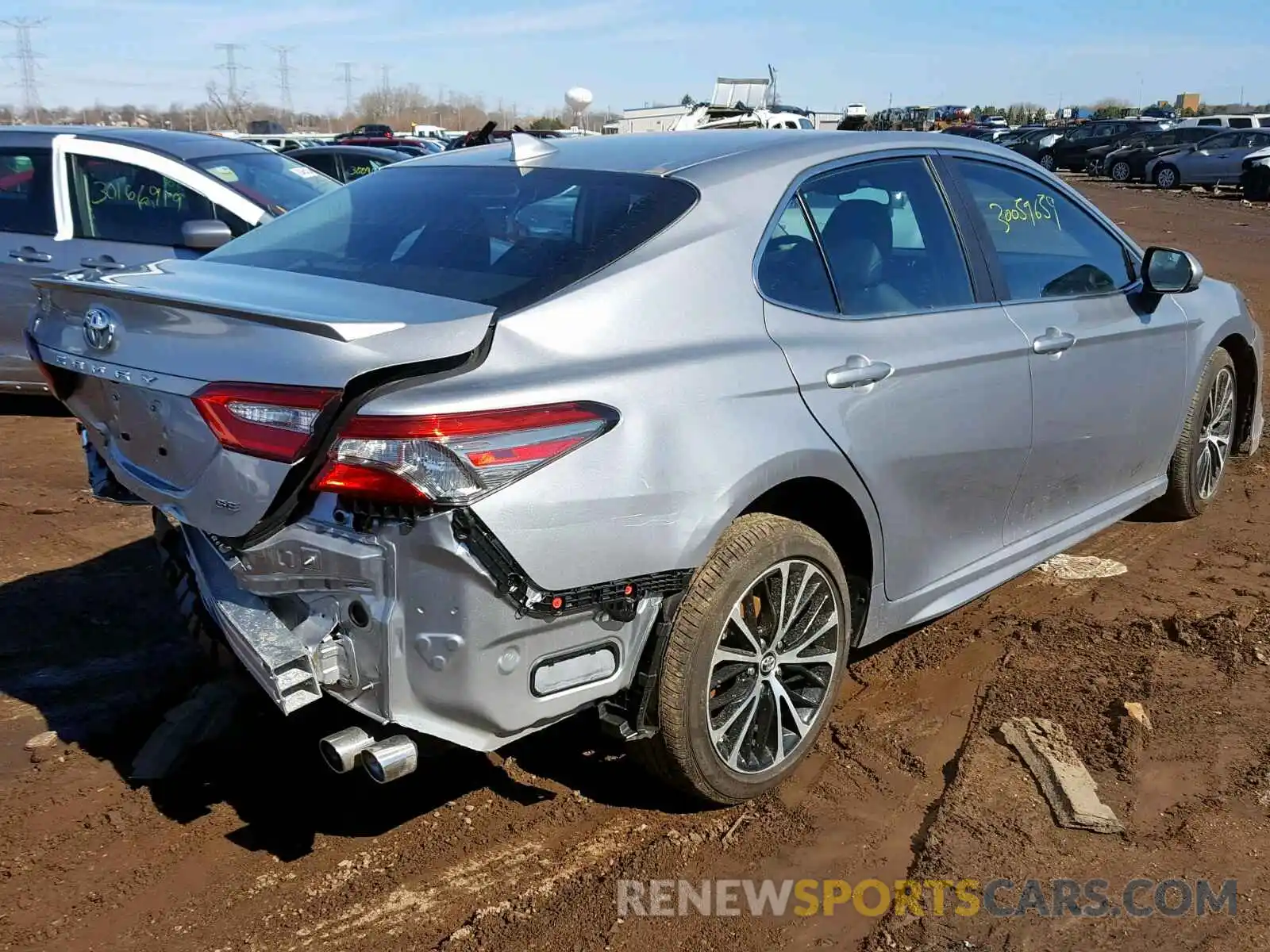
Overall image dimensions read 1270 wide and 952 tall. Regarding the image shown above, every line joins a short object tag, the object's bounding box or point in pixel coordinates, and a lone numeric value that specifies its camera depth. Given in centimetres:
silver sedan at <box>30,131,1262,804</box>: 247
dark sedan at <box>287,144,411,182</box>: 1530
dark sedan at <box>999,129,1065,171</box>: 3931
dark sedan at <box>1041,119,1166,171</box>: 3803
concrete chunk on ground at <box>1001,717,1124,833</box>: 308
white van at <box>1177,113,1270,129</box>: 3744
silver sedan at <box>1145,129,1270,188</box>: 2845
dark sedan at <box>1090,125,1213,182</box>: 3238
